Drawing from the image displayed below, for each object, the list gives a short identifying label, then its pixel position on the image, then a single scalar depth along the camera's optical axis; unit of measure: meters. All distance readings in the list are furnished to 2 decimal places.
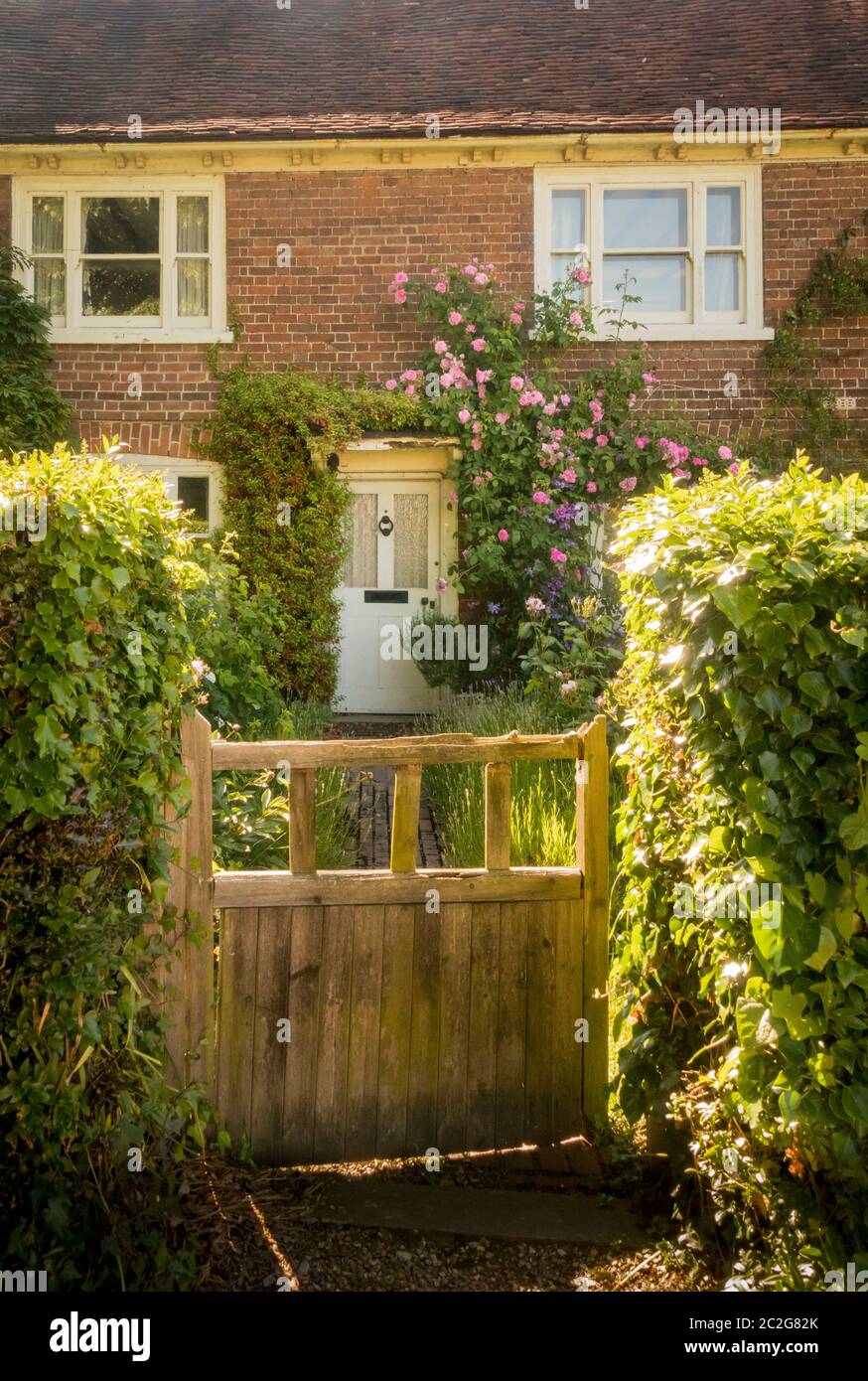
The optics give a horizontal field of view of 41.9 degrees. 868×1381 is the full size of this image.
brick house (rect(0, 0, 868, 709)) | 11.07
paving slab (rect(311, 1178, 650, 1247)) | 3.41
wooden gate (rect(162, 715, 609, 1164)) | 3.76
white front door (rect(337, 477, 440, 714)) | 11.45
